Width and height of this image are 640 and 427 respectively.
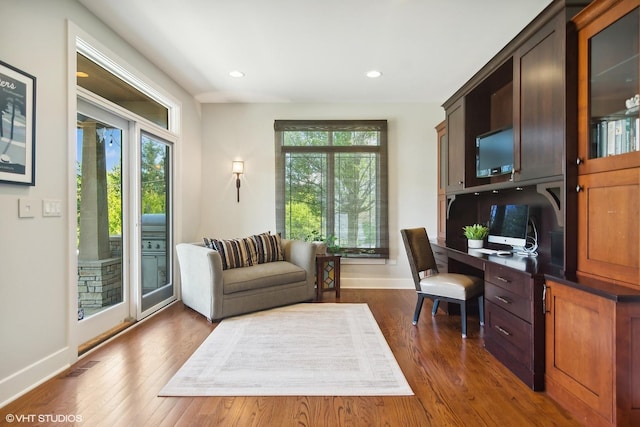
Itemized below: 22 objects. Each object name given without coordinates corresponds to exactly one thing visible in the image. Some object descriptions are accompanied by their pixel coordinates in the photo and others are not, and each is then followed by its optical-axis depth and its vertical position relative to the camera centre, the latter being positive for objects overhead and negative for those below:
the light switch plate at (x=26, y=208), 1.98 +0.03
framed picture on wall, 1.85 +0.52
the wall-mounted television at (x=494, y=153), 2.71 +0.56
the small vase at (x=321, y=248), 4.14 -0.45
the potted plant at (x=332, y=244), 4.43 -0.42
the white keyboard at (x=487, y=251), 2.81 -0.33
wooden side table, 4.04 -0.77
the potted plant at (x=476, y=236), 3.19 -0.21
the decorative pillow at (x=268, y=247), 3.94 -0.42
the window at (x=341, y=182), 4.60 +0.45
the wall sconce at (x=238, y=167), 4.57 +0.66
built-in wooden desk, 2.00 -0.66
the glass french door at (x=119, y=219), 2.72 -0.06
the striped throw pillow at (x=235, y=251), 3.57 -0.43
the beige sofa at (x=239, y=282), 3.23 -0.74
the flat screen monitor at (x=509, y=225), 2.81 -0.10
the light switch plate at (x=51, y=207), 2.15 +0.04
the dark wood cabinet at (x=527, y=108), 1.96 +0.85
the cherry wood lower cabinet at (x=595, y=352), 1.50 -0.70
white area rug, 2.03 -1.08
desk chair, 2.88 -0.62
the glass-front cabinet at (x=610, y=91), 1.63 +0.68
